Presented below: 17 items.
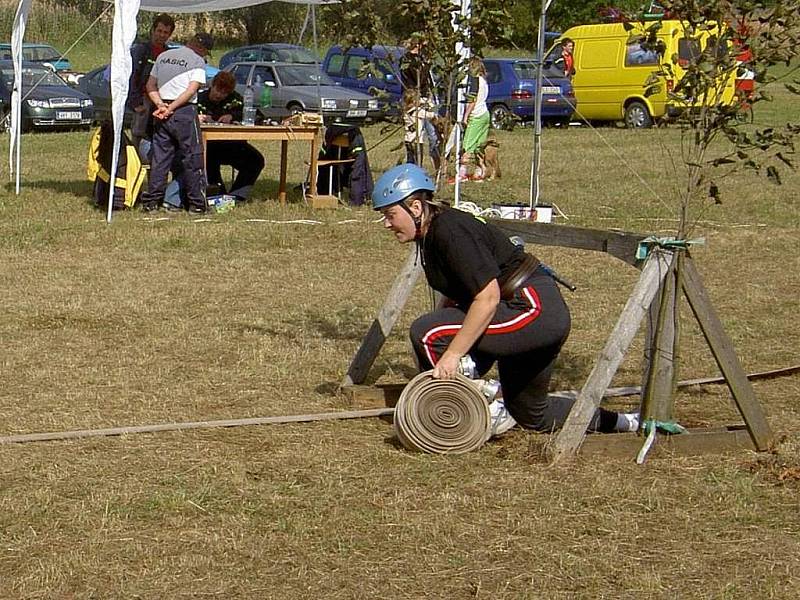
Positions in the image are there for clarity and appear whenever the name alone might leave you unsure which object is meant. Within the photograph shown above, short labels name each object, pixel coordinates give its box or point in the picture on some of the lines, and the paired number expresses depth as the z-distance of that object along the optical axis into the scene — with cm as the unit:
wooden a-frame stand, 566
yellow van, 2666
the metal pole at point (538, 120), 1298
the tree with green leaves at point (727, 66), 577
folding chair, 1454
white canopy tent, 1260
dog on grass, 1718
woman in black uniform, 565
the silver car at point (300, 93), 2545
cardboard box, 1320
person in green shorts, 1566
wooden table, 1388
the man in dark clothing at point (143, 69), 1355
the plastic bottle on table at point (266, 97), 1681
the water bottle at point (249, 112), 1438
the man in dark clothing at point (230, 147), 1444
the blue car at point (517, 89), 2652
